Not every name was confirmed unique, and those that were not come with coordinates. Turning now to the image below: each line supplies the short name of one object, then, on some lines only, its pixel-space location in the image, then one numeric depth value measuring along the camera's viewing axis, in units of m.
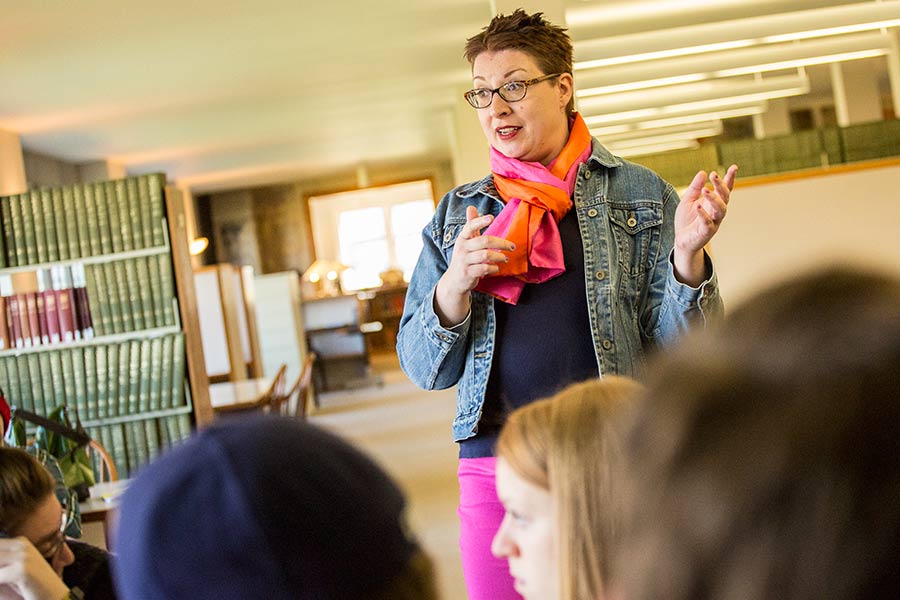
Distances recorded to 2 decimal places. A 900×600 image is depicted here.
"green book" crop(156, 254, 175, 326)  6.06
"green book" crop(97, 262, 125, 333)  6.09
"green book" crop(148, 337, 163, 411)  6.04
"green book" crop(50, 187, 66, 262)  6.14
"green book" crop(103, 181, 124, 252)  6.09
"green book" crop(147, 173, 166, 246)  6.07
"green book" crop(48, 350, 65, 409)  6.15
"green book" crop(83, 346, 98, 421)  6.13
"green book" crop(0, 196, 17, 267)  6.19
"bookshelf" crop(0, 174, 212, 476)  6.07
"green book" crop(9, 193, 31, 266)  6.17
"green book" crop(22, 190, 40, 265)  6.15
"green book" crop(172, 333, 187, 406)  6.03
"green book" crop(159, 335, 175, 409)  6.04
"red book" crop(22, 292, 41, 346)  6.14
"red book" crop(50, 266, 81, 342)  6.14
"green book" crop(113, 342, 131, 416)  6.07
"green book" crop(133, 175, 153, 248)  6.08
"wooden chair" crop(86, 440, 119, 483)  4.29
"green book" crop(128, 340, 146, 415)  6.04
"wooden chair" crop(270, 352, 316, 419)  7.44
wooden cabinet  18.33
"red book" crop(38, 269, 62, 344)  6.14
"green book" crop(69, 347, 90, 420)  6.14
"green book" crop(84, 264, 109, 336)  6.10
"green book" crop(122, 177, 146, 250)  6.09
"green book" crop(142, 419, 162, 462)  6.09
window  20.03
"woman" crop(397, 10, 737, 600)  1.74
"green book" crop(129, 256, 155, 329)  6.07
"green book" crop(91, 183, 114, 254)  6.10
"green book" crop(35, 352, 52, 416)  6.15
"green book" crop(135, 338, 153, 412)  6.04
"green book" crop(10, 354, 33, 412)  6.15
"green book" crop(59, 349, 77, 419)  6.14
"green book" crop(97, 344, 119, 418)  6.09
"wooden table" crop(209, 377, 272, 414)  6.64
